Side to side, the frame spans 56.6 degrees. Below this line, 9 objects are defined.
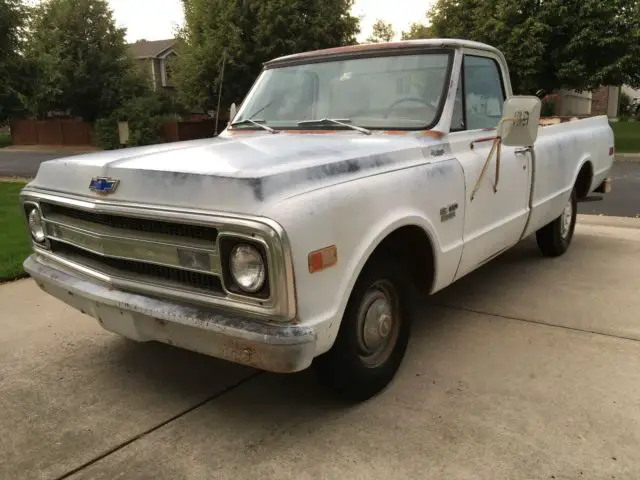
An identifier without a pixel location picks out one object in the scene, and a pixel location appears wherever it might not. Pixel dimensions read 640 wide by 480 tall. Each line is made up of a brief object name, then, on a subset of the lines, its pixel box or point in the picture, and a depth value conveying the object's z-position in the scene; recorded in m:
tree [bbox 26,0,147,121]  29.28
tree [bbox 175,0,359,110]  23.14
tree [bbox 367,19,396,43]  45.06
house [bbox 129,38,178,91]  46.20
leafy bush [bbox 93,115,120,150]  28.89
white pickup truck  2.45
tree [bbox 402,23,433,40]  38.72
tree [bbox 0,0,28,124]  15.42
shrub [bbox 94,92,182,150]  26.97
